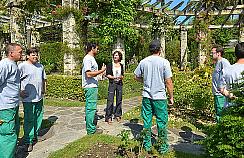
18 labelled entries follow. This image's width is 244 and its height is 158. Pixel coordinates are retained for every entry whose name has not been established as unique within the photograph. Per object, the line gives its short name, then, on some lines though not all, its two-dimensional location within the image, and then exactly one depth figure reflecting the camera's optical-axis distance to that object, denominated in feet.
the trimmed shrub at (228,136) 8.98
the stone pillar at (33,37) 47.33
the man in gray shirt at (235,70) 11.88
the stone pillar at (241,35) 52.48
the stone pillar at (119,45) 43.73
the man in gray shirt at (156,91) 13.51
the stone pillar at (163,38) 55.53
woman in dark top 20.01
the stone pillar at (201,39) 43.19
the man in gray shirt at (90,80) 15.80
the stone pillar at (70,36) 34.35
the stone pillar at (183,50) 58.61
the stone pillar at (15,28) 38.44
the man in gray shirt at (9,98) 12.48
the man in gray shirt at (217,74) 15.69
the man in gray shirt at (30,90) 15.16
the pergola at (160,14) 34.60
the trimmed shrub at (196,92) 22.71
